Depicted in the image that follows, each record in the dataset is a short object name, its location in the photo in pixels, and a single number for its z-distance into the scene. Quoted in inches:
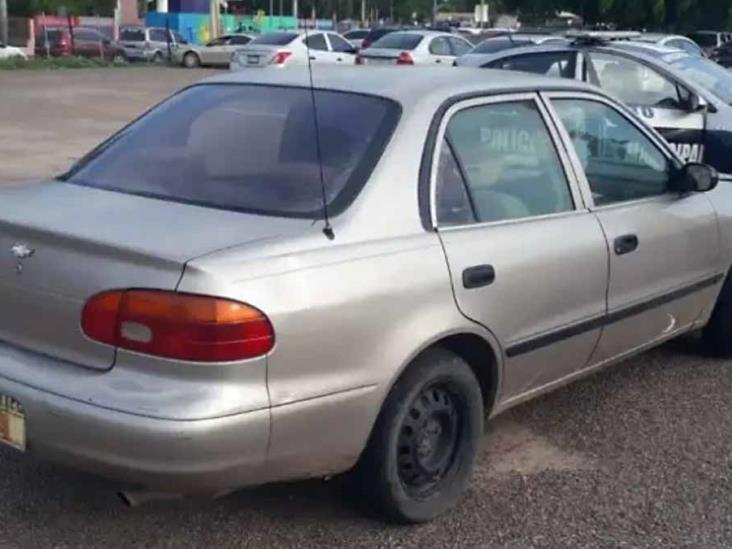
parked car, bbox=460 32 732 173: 406.3
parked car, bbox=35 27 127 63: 1830.7
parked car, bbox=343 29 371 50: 1560.4
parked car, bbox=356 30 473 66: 1037.2
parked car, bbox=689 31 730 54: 1440.6
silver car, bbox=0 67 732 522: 138.9
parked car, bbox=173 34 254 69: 1742.1
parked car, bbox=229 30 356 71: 1127.6
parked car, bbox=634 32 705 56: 660.1
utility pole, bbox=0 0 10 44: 1820.9
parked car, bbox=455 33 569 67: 515.8
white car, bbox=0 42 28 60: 1507.0
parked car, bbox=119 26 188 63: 1892.2
